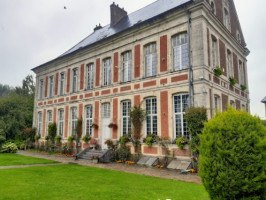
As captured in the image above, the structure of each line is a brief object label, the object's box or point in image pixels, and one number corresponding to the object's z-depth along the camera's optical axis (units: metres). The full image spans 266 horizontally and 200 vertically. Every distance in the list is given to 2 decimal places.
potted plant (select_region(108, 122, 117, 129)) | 12.88
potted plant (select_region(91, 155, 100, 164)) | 11.41
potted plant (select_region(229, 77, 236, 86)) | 12.62
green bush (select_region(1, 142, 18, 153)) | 15.24
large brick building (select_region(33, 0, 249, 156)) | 10.45
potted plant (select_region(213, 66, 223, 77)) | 10.90
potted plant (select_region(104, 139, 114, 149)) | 12.58
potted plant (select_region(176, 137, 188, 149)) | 9.70
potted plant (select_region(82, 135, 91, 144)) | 14.35
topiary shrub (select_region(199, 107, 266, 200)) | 3.57
